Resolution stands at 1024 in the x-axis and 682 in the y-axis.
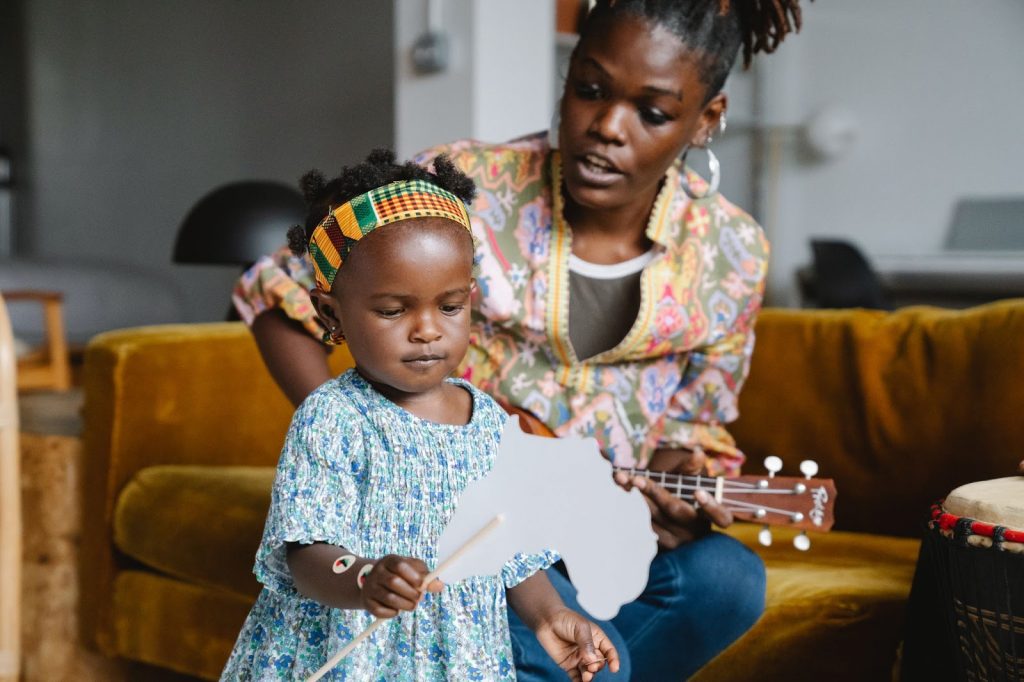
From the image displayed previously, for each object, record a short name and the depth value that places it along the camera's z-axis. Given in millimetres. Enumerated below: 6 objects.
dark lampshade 3039
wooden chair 4910
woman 1496
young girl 1052
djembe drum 1222
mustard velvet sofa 1975
